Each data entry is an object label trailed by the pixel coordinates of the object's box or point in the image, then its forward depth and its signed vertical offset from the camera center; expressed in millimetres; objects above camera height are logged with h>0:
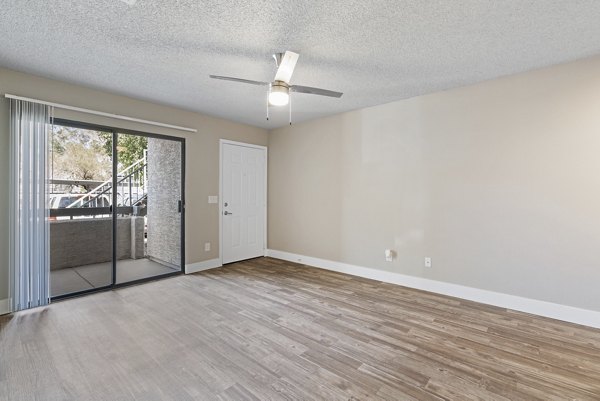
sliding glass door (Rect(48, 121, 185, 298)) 3598 -95
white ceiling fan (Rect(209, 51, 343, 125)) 2486 +1078
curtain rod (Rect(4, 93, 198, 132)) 2966 +1123
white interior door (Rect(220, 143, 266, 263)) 5004 -21
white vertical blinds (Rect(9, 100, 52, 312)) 2914 -80
